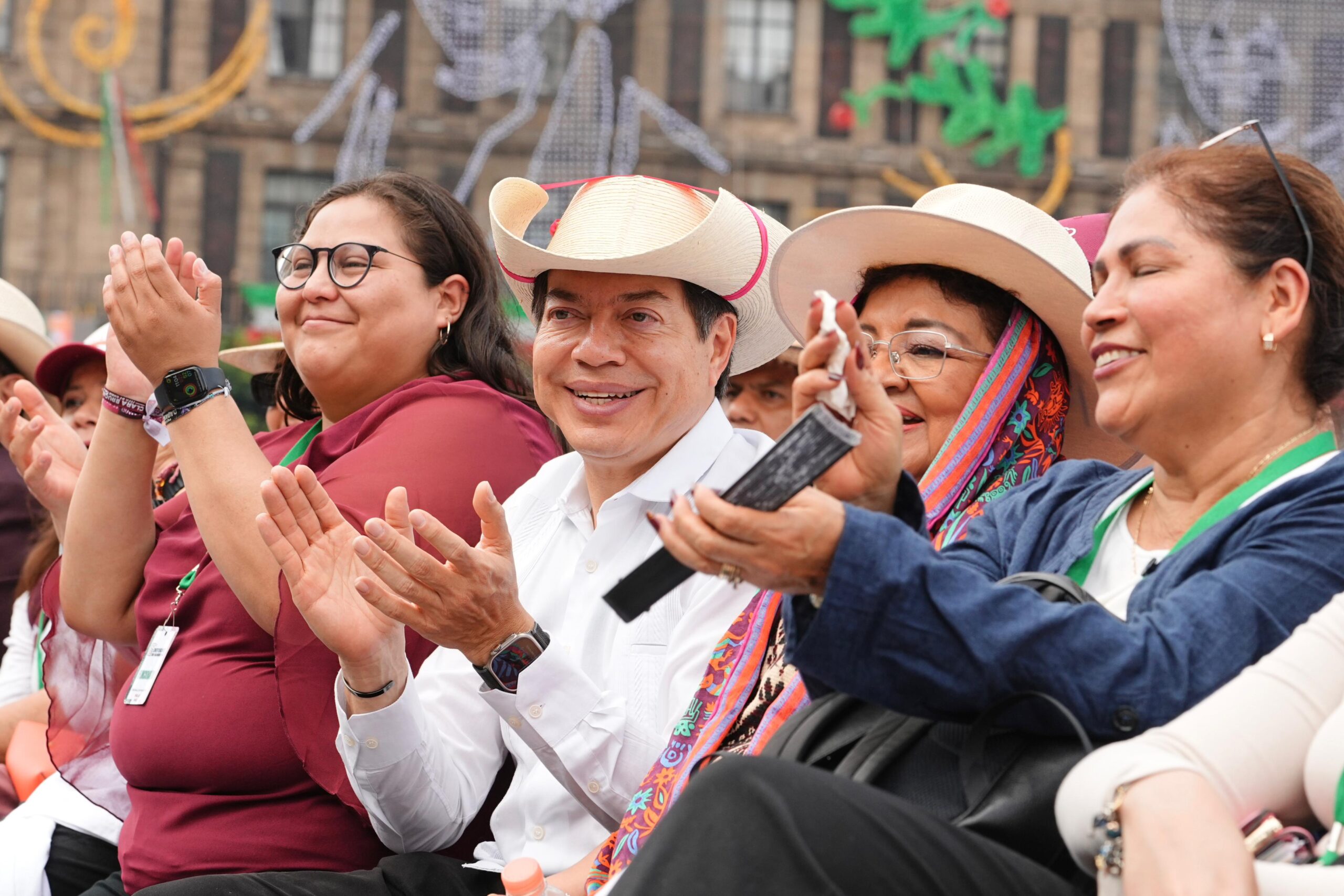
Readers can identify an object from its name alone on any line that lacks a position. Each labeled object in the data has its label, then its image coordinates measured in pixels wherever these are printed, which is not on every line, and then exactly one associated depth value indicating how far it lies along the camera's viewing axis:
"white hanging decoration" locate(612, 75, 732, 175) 26.11
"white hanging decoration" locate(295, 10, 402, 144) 25.98
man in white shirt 2.52
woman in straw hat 2.75
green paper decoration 26.92
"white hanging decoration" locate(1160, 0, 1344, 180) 25.42
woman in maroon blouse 2.84
